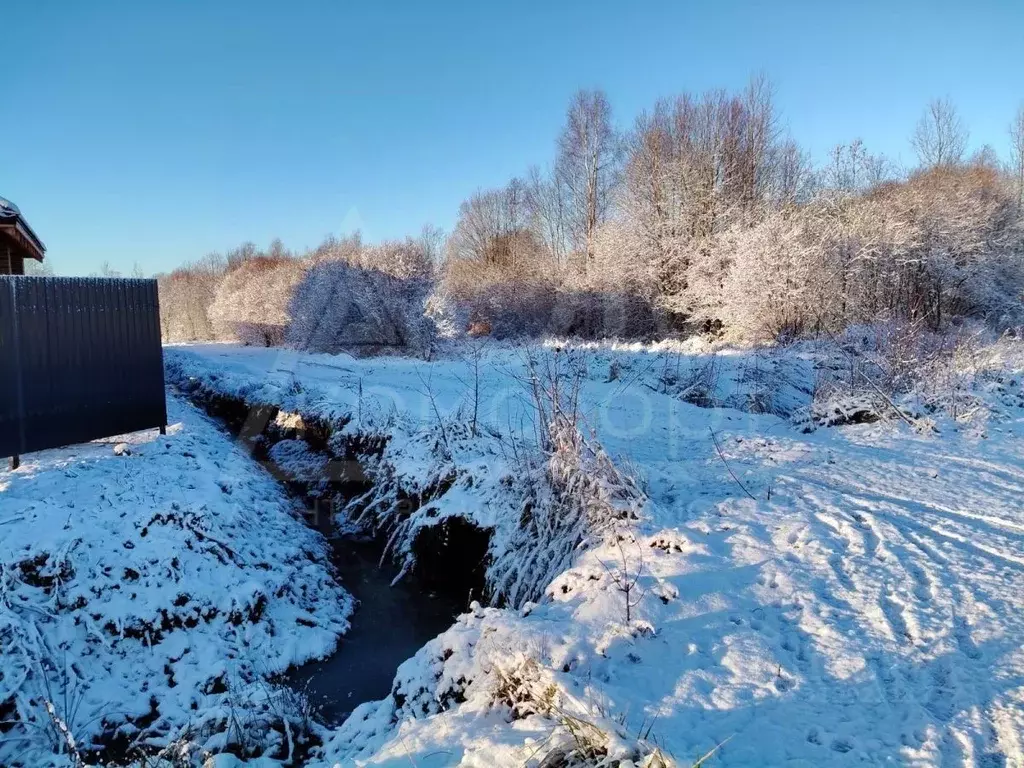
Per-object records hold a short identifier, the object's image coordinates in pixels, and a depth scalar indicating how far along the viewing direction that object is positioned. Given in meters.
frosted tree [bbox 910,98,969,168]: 28.19
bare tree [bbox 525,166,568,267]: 30.27
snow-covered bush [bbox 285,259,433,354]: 20.61
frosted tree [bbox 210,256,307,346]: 28.73
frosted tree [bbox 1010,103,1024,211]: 28.06
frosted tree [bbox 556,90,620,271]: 26.94
